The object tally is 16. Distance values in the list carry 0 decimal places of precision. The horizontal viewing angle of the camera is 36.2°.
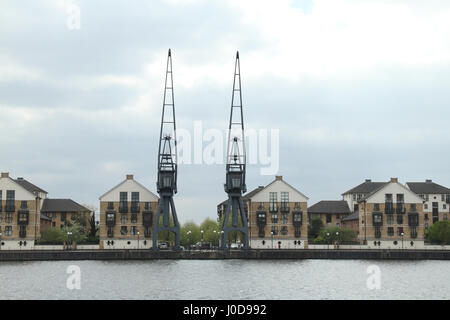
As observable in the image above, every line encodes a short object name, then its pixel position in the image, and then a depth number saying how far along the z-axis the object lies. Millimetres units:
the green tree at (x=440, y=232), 115688
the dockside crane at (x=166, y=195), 107712
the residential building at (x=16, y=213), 111625
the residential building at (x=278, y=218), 114625
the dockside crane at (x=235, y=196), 108375
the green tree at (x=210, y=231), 135125
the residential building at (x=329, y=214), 147625
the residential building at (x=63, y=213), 141125
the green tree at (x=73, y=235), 118662
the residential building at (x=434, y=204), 137625
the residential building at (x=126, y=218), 111688
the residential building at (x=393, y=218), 115375
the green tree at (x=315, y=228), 137538
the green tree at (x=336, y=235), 121125
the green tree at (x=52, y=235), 118500
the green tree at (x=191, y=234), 139000
